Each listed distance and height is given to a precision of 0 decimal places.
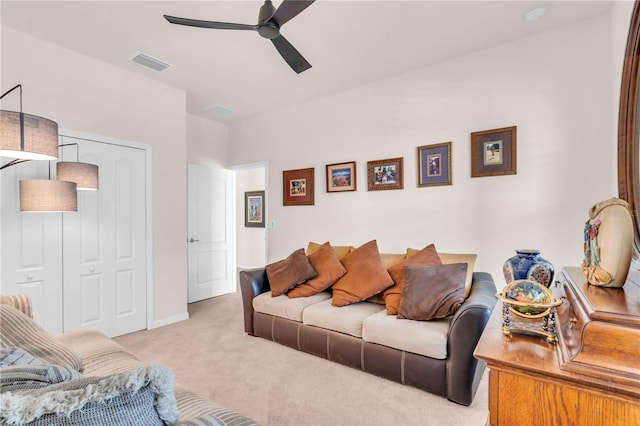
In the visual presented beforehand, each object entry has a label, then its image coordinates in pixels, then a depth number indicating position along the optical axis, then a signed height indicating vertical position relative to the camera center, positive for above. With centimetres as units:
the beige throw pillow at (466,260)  250 -42
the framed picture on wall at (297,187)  429 +38
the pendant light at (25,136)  156 +43
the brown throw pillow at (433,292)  225 -60
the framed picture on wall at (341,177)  390 +47
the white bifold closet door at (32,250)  263 -29
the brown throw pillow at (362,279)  275 -61
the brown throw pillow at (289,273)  312 -62
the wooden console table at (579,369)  75 -43
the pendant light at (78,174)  256 +37
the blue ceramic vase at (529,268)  137 -27
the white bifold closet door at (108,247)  303 -32
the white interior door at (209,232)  463 -27
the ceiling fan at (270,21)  173 +119
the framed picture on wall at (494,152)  288 +57
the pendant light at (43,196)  226 +16
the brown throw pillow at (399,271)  254 -53
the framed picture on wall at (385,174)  353 +45
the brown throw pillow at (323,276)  306 -63
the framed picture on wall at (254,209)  694 +13
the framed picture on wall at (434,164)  323 +51
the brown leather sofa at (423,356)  198 -107
